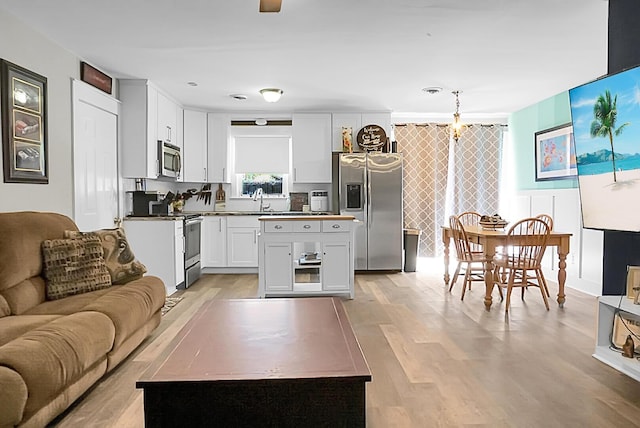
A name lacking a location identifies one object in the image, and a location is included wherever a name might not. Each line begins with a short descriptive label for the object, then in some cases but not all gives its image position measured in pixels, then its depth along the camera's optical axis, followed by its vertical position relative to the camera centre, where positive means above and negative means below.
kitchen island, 4.98 -0.56
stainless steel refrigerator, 6.88 -0.04
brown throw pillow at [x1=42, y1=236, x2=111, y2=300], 3.16 -0.48
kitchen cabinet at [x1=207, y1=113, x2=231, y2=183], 7.18 +0.80
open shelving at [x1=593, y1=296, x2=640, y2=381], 2.63 -0.82
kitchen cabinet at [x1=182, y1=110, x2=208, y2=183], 6.95 +0.75
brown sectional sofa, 1.98 -0.69
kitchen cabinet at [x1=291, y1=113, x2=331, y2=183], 7.18 +0.81
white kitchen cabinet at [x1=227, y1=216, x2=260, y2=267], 6.88 -0.56
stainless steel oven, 5.86 -0.65
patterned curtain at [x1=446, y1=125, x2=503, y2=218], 7.55 +0.49
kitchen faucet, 7.48 +0.04
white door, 4.42 +0.41
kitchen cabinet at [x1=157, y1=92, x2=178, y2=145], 5.85 +1.03
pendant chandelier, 5.56 +0.88
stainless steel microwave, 5.79 +0.49
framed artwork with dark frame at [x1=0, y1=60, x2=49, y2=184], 3.41 +0.57
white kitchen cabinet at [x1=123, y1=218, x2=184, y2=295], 5.39 -0.53
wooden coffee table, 1.63 -0.66
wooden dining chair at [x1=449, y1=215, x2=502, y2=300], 5.15 -0.57
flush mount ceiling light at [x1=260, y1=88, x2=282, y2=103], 5.75 +1.29
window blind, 7.41 +0.70
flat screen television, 2.52 +0.30
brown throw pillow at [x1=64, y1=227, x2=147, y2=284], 3.60 -0.46
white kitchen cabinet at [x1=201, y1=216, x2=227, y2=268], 6.84 -0.62
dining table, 4.56 -0.45
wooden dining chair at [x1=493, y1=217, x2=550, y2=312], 4.56 -0.60
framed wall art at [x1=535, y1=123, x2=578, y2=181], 5.83 +0.61
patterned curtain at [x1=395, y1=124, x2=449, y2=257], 7.54 +0.33
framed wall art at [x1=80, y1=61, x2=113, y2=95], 4.55 +1.22
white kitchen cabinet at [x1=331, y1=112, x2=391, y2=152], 7.21 +1.18
